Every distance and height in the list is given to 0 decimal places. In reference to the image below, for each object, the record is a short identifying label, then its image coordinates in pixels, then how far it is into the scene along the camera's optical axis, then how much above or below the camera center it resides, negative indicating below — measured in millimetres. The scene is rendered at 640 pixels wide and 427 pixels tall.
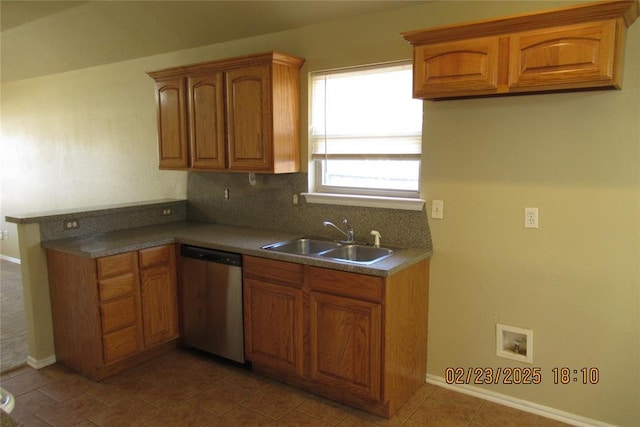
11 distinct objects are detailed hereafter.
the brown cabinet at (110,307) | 2979 -976
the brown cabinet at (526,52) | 2025 +513
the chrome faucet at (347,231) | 3159 -481
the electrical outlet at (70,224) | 3326 -443
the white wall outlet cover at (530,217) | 2555 -318
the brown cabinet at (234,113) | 3178 +355
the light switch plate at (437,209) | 2859 -300
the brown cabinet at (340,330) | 2545 -997
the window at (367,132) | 2982 +199
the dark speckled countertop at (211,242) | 2602 -551
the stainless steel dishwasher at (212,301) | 3111 -973
